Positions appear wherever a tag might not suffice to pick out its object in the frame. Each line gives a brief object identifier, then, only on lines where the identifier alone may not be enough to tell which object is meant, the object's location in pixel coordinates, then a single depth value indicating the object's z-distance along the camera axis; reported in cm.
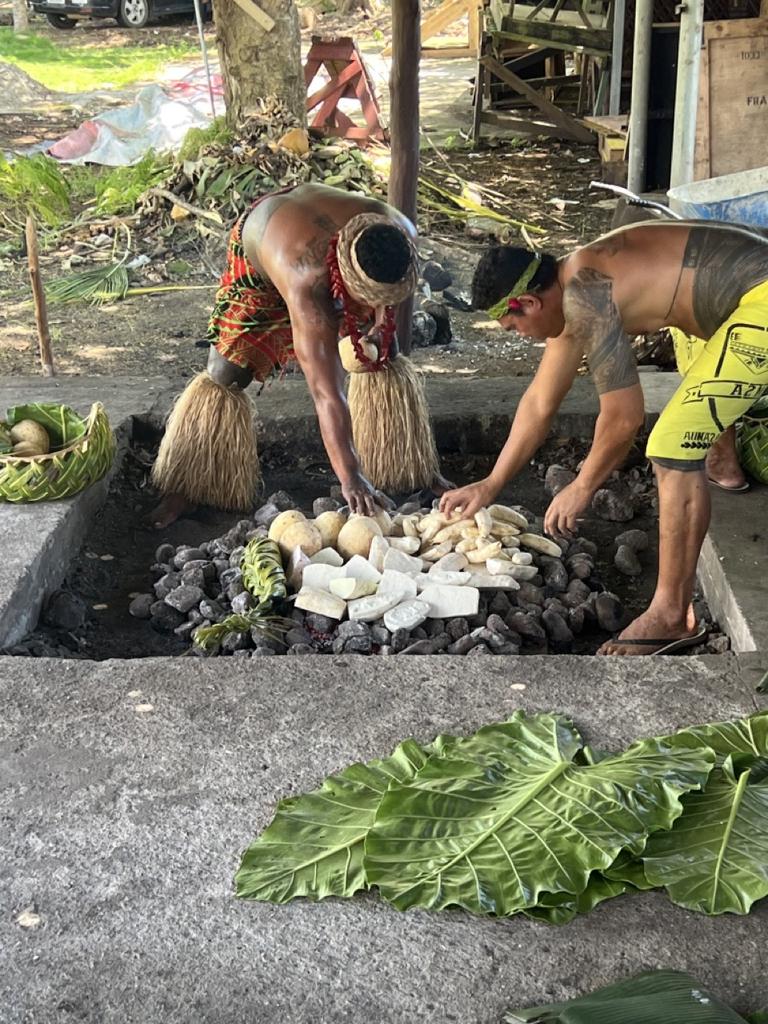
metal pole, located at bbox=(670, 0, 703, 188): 546
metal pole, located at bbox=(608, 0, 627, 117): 964
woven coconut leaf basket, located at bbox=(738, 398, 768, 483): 399
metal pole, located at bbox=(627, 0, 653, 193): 672
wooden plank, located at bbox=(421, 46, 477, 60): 1655
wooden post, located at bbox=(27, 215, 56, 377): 507
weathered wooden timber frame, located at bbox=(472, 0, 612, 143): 1048
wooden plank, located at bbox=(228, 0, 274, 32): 923
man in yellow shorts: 327
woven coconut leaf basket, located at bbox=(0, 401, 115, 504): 392
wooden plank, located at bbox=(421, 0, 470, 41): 1442
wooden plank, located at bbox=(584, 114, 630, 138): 859
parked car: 1845
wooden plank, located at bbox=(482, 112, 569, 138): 1154
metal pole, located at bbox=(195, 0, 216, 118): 1017
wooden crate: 701
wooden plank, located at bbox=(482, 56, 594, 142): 1137
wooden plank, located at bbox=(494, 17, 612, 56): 1027
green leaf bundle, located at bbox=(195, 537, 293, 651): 346
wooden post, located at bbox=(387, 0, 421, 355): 500
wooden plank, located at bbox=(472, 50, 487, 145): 1169
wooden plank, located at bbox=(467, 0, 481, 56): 1235
